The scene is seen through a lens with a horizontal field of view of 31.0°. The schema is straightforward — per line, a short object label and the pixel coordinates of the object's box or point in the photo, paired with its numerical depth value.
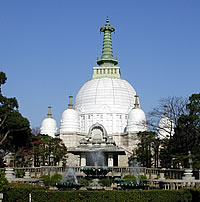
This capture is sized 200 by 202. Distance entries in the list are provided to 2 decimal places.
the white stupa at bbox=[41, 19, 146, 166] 78.06
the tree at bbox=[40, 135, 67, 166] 56.18
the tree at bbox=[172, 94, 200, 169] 36.03
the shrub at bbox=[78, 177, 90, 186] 27.45
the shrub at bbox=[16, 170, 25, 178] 34.14
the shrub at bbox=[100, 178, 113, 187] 29.66
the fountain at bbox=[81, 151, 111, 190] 24.32
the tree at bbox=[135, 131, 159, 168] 52.14
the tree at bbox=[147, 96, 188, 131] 38.93
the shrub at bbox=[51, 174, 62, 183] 32.08
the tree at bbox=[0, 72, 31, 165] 43.34
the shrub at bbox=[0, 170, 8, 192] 16.47
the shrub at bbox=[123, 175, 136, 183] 31.88
